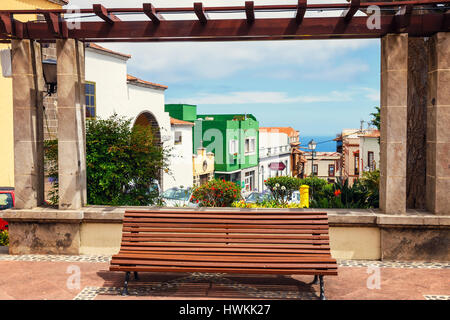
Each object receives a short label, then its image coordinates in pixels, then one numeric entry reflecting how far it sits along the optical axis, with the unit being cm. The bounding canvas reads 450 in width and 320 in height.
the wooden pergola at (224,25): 659
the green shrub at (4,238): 899
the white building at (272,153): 5460
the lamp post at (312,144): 2780
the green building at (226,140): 4375
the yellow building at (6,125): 1909
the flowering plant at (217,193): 1067
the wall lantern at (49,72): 775
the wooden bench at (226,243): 533
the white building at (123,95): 2320
